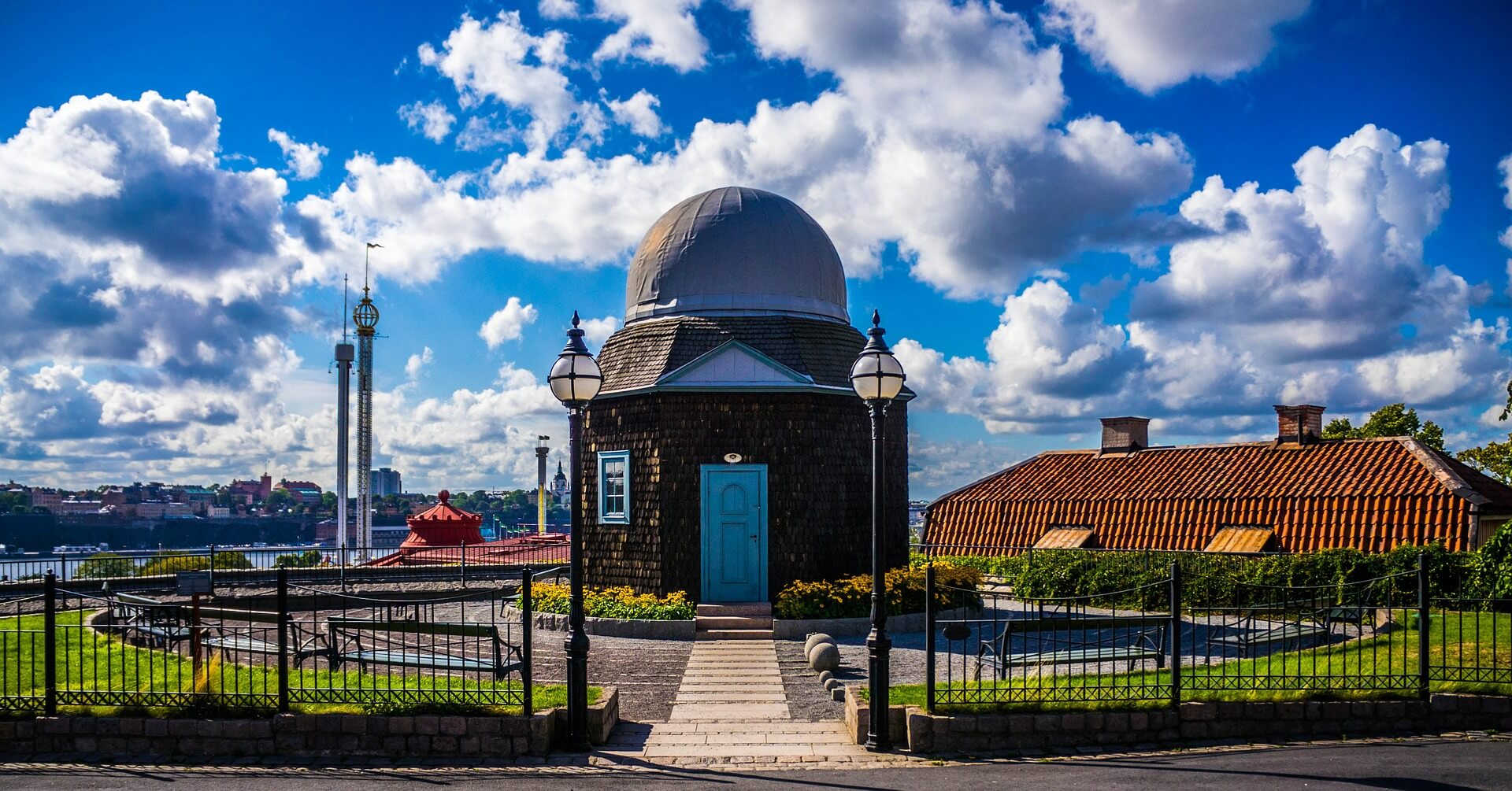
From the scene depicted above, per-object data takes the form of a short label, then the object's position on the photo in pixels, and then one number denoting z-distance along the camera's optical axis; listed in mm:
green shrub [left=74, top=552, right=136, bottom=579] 22281
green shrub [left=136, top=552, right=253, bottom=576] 23469
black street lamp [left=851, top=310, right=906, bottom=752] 9023
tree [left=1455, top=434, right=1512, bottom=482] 28692
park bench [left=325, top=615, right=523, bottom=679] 9930
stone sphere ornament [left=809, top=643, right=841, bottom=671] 12641
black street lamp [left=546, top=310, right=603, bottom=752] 9094
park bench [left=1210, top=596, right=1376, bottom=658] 11320
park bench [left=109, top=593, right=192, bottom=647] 11133
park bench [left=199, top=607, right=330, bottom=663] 10727
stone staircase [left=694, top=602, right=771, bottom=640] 16219
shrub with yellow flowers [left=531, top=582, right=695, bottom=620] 16625
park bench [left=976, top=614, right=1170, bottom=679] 10070
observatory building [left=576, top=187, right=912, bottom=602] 17672
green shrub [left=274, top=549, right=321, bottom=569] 26406
